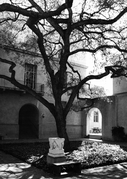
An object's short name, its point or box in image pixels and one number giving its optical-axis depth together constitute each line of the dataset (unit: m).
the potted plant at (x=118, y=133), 20.10
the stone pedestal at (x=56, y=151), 8.14
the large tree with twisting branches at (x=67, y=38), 12.39
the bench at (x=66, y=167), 7.30
